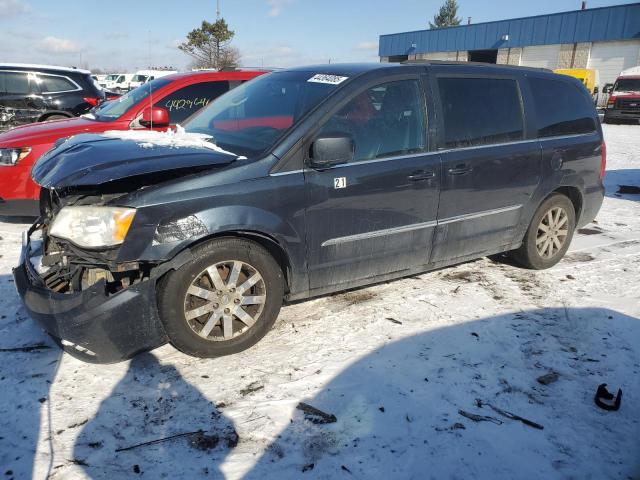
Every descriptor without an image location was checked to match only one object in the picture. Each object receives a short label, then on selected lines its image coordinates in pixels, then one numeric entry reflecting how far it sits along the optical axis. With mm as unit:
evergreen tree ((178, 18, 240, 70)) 33406
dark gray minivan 2742
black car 10320
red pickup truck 22656
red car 5262
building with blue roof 32594
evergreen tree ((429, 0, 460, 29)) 70500
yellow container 28516
